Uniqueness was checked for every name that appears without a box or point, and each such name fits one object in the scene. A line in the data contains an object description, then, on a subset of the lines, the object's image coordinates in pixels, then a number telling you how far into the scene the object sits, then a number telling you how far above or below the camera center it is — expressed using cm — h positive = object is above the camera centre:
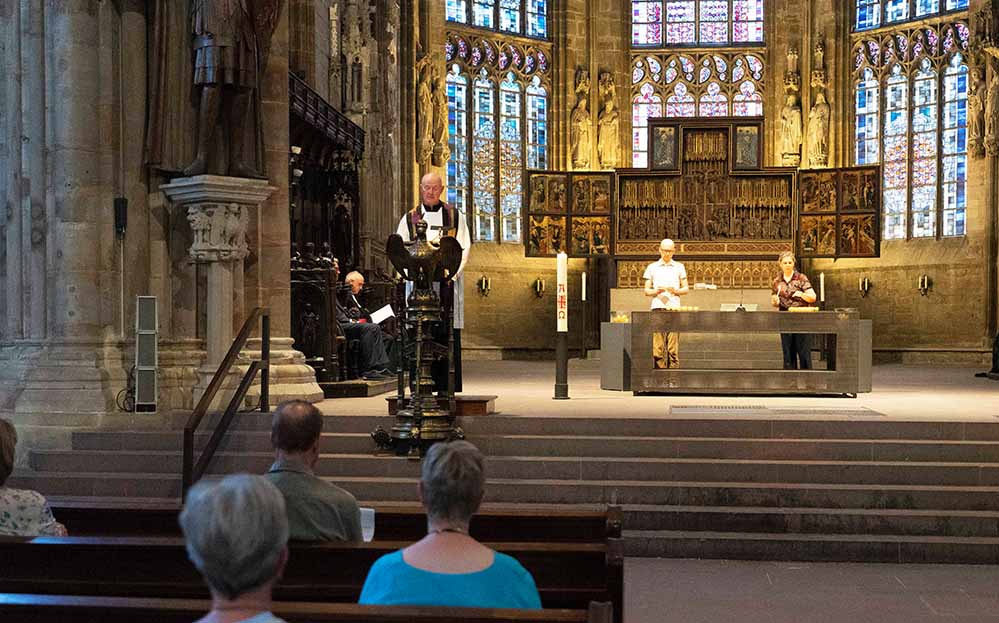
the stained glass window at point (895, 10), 2583 +540
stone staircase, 848 -147
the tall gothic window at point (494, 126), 2712 +318
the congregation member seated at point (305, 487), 465 -78
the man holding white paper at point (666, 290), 1411 -19
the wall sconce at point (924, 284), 2509 -22
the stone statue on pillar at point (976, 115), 2423 +298
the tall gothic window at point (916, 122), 2555 +308
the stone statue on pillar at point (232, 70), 1070 +172
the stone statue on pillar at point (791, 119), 2697 +324
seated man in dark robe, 1454 -76
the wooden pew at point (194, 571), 443 -104
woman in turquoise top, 358 -82
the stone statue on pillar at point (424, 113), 2455 +311
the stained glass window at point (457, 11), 2697 +554
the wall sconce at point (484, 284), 2653 -22
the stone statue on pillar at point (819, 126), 2673 +307
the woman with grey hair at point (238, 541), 238 -50
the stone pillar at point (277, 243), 1159 +28
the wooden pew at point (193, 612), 323 -87
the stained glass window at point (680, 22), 2845 +558
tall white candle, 1266 -22
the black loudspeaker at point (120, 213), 1087 +52
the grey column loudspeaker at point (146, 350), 1038 -62
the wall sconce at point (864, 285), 2583 -24
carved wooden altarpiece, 2327 +141
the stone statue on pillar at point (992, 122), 2383 +281
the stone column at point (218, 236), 1086 +33
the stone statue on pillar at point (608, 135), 2752 +297
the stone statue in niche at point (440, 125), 2502 +291
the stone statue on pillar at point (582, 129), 2747 +309
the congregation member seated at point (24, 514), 491 -93
